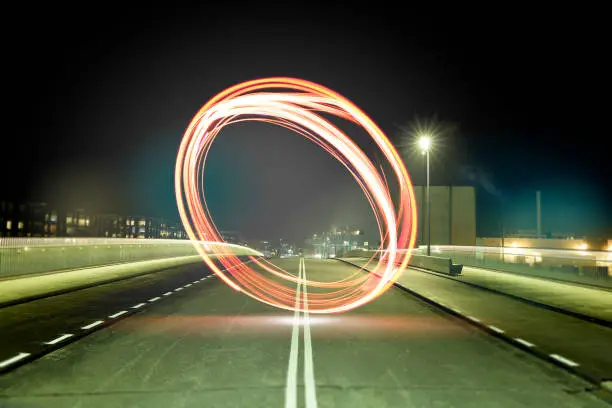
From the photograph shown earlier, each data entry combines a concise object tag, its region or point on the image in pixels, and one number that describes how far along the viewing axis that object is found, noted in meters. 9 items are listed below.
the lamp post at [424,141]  38.03
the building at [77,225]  121.38
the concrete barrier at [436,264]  31.34
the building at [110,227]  130.21
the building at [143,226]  183.88
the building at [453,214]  63.16
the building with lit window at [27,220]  108.62
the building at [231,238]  185.46
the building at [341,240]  115.74
